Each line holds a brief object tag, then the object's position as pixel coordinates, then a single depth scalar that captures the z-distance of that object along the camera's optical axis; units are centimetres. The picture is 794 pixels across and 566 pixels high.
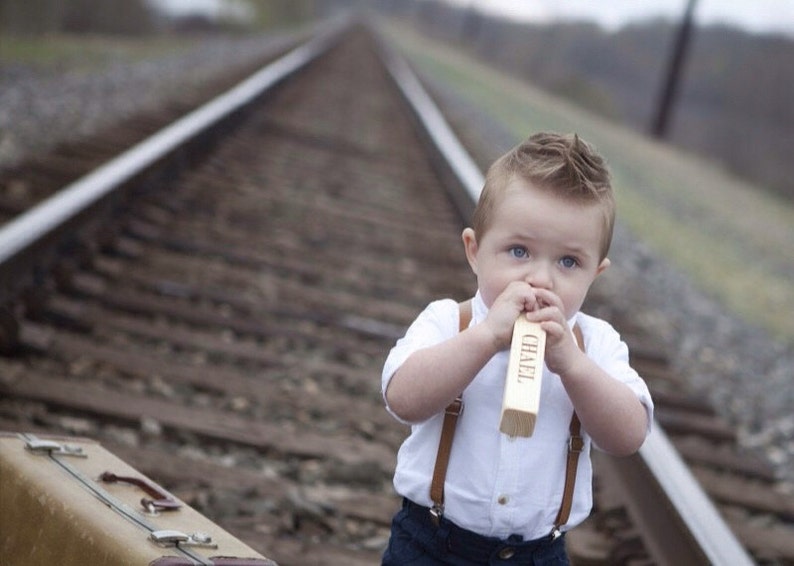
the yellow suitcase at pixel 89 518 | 196
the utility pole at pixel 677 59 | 2083
